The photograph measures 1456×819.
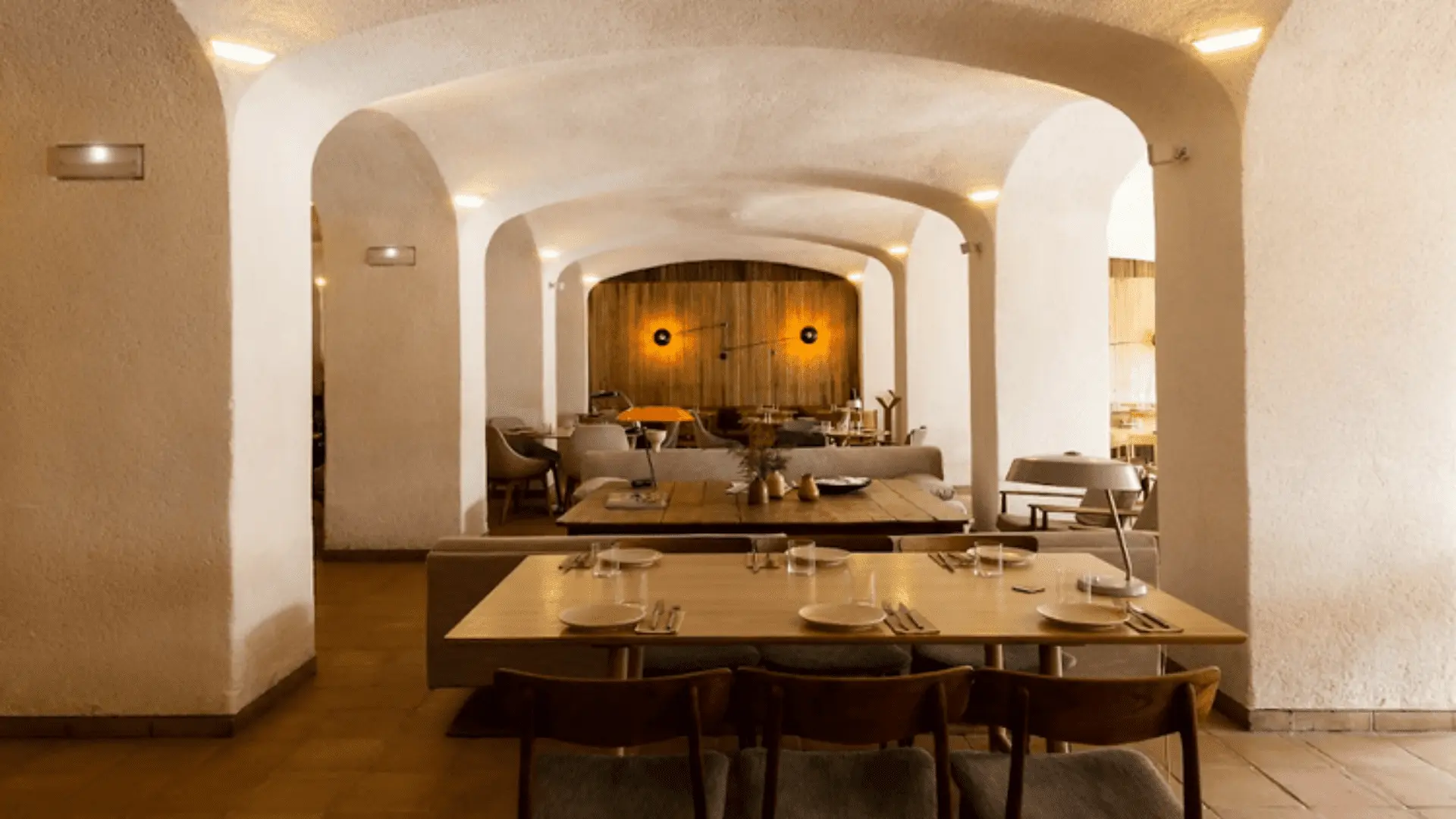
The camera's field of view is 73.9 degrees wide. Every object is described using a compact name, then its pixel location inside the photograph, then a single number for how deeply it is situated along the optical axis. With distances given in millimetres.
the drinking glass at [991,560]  3127
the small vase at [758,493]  5082
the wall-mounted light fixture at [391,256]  7082
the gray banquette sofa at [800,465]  7277
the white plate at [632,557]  3270
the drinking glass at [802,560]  3133
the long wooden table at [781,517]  4617
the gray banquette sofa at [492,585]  3680
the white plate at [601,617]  2470
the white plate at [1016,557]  3281
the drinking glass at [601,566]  3127
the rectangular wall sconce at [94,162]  3709
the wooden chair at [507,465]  8836
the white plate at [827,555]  3195
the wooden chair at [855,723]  2020
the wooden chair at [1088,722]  1973
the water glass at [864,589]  2770
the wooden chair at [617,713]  2006
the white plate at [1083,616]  2441
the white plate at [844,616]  2449
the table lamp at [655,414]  4195
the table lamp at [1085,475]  2582
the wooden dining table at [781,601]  2398
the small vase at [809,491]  5219
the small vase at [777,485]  5316
